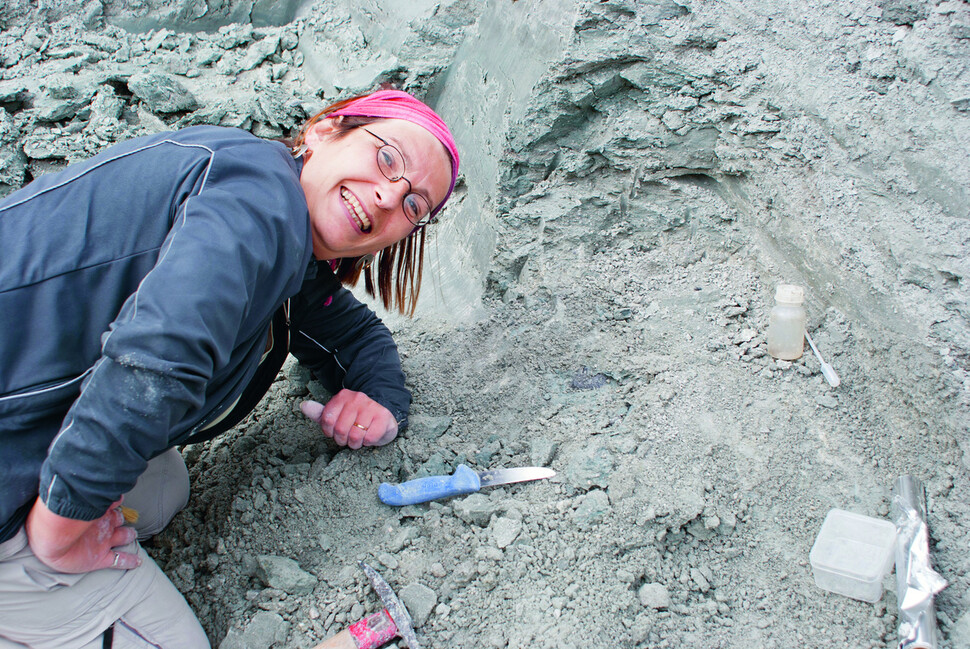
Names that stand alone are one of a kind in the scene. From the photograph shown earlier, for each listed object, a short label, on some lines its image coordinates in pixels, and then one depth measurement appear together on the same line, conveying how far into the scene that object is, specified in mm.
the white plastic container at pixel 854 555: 1320
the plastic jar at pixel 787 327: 1818
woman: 1082
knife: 1655
